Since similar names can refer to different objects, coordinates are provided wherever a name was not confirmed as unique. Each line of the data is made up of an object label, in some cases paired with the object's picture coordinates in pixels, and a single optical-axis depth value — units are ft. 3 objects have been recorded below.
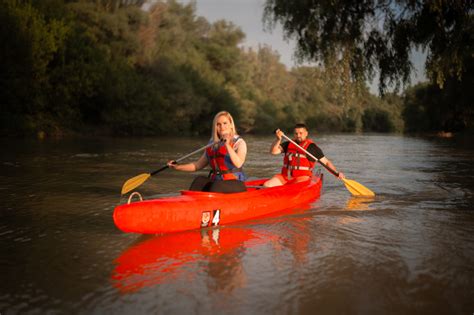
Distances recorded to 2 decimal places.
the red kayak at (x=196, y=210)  13.20
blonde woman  15.78
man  22.25
